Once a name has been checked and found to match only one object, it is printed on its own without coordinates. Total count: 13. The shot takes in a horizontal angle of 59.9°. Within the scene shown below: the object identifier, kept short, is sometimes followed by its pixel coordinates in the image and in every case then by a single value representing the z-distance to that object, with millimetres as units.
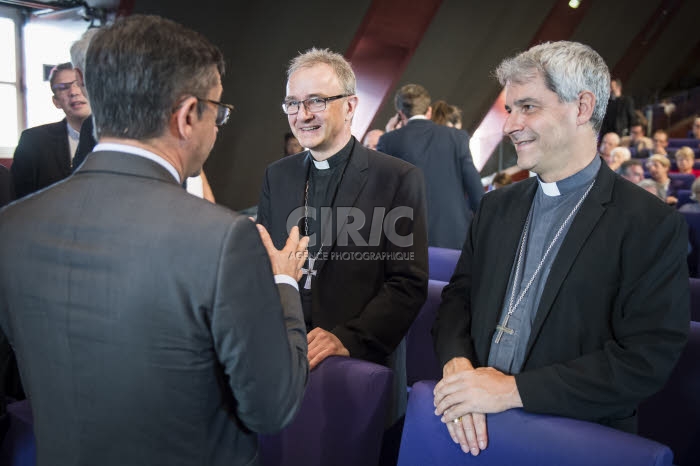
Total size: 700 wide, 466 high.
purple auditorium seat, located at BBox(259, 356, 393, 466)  1677
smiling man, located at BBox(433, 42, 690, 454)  1472
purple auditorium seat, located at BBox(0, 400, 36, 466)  1851
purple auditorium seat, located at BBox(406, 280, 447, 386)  2684
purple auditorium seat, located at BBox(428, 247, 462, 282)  3283
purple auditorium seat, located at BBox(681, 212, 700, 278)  4109
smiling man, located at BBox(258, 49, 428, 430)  2244
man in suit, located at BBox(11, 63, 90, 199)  2865
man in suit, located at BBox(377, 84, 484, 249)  4305
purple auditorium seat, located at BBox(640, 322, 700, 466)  2092
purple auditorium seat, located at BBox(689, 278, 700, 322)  2834
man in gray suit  1063
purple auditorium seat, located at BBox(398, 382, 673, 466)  1290
